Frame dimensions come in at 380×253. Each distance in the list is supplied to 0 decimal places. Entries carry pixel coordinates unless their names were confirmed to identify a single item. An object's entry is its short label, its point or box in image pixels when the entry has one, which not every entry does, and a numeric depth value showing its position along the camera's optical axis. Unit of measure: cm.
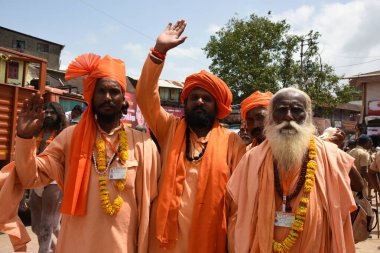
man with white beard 227
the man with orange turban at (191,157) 257
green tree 2506
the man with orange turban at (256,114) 325
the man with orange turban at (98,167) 241
